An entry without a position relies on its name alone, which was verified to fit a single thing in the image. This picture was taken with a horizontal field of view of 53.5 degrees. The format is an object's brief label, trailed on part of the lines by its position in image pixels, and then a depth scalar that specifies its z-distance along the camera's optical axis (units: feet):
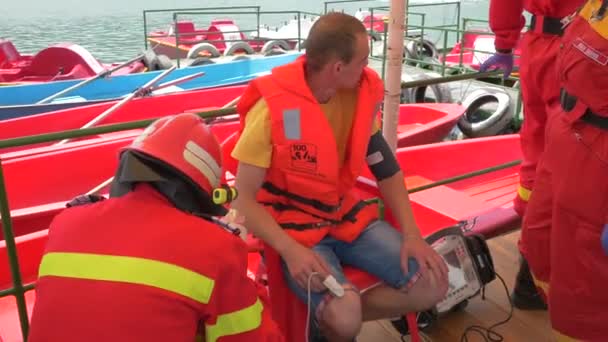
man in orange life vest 6.05
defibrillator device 7.46
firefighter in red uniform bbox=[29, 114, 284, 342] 3.81
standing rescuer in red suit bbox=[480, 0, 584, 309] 7.50
